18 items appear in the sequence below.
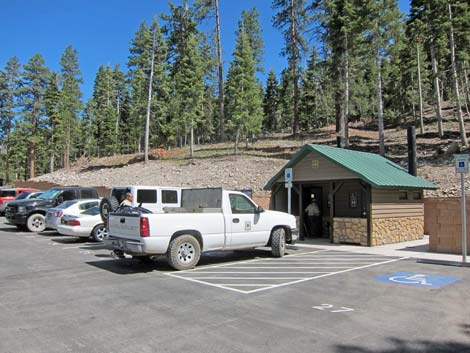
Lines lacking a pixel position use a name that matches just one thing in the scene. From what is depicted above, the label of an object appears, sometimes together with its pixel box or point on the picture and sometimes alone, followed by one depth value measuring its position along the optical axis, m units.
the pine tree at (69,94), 58.78
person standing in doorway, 17.22
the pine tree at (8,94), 60.50
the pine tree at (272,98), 72.56
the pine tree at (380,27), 25.14
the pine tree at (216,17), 42.11
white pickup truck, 9.21
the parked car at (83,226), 14.52
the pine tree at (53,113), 56.81
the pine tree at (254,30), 52.56
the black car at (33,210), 17.77
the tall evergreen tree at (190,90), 36.21
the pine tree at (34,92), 58.50
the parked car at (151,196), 13.26
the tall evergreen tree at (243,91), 33.62
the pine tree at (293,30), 37.03
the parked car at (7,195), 26.50
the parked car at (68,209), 15.13
